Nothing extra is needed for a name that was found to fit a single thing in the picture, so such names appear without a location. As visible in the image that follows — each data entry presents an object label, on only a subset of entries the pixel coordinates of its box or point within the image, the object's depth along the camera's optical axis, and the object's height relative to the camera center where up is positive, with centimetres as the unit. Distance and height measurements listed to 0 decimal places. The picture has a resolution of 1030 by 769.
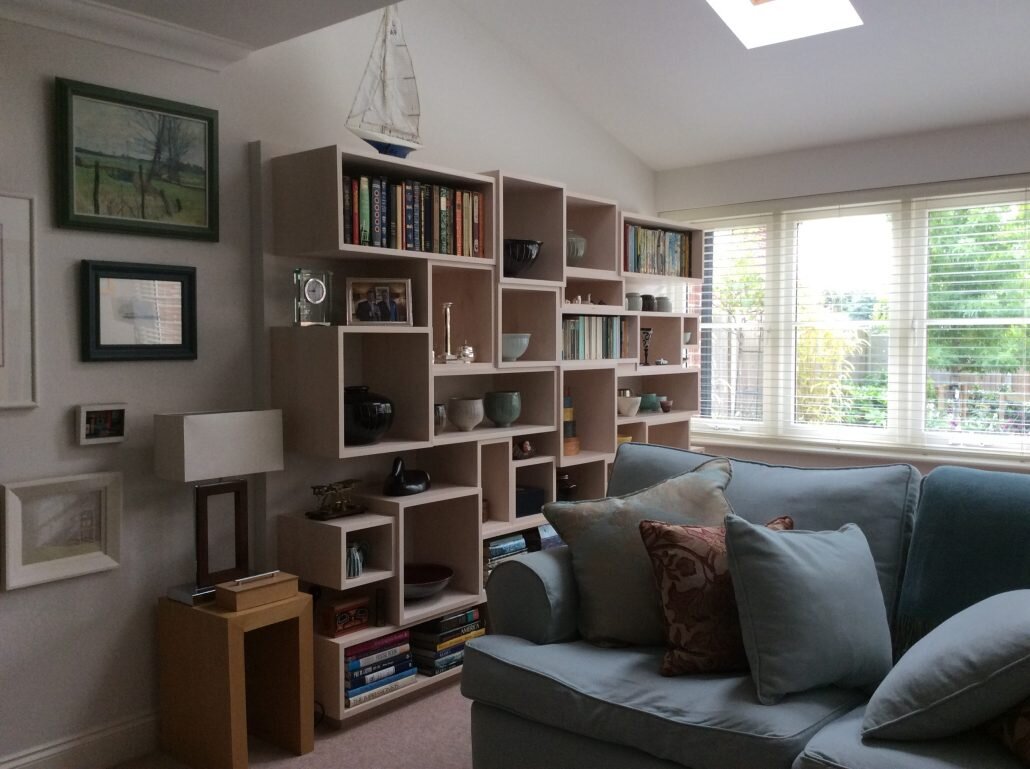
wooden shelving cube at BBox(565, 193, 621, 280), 414 +59
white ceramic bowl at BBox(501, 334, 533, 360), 355 +3
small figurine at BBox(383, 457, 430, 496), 314 -48
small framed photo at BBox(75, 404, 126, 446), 257 -21
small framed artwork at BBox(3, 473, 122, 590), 243 -51
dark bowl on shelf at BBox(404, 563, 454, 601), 316 -87
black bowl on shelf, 356 +41
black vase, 291 -21
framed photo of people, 302 +18
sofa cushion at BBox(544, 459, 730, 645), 225 -52
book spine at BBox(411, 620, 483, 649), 320 -107
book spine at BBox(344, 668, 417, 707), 290 -117
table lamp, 257 -32
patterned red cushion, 204 -61
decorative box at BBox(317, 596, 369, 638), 293 -91
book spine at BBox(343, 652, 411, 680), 291 -109
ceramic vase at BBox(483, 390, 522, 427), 356 -22
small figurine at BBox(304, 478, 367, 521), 301 -53
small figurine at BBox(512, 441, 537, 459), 367 -42
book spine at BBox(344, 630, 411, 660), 294 -102
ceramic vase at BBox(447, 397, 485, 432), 339 -24
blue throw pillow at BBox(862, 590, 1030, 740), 161 -64
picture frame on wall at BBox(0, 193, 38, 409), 242 +15
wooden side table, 253 -102
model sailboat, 304 +92
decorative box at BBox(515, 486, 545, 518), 366 -64
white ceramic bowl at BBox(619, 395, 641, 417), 423 -26
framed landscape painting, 254 +60
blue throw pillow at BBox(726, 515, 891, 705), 190 -60
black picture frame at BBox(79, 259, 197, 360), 259 +14
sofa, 179 -77
